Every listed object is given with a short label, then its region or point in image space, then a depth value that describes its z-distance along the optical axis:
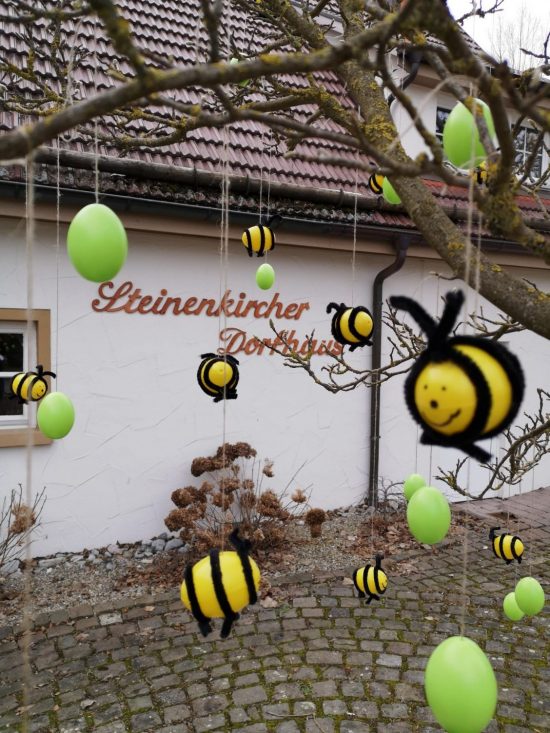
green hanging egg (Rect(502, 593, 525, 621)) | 2.94
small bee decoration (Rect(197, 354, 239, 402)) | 2.65
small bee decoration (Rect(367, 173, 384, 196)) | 3.80
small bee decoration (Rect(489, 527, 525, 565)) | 3.27
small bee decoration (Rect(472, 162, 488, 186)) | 2.79
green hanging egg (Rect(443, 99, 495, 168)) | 1.69
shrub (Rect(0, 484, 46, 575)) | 4.83
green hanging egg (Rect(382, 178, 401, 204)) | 2.70
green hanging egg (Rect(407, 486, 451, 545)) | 2.01
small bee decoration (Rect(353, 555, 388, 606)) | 3.21
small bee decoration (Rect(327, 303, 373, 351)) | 2.93
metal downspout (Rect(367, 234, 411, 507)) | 6.62
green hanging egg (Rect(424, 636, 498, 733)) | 1.38
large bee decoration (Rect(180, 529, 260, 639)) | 1.56
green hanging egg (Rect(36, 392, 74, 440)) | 2.35
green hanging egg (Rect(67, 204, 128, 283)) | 1.65
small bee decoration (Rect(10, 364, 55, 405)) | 3.05
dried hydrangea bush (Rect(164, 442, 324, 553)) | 5.36
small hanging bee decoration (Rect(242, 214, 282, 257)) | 3.44
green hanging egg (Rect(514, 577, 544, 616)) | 2.74
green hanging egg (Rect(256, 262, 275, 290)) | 3.48
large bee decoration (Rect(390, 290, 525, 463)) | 1.24
